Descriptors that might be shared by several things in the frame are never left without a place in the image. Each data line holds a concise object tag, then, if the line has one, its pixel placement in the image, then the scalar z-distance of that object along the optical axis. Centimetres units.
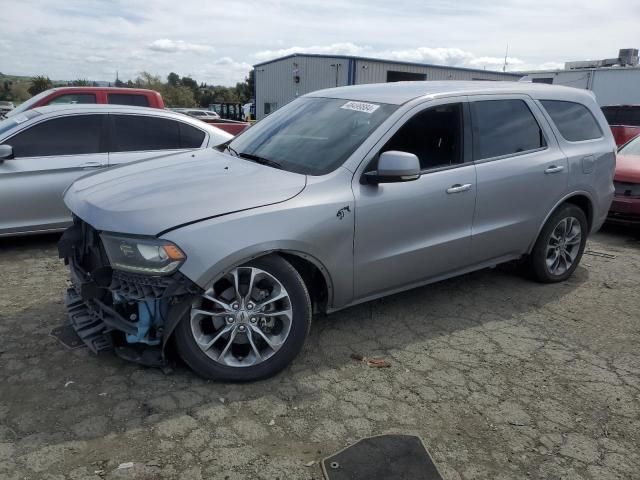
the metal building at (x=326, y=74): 2830
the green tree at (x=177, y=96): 6309
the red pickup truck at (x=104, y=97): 885
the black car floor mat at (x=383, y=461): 249
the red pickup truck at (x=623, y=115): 1304
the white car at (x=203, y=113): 3342
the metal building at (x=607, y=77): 2319
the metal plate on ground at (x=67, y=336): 352
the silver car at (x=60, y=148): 531
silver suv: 296
